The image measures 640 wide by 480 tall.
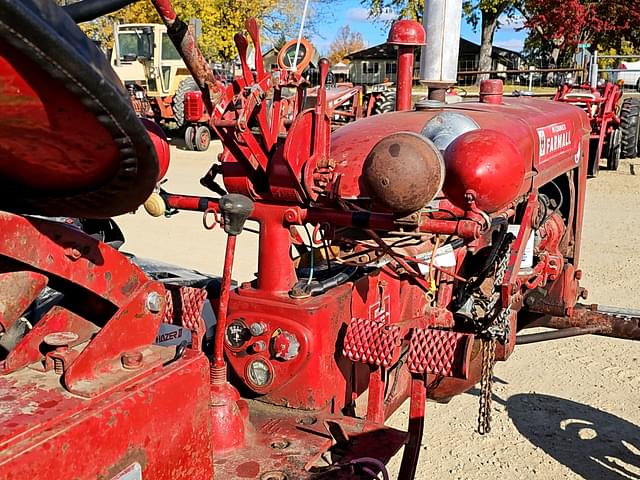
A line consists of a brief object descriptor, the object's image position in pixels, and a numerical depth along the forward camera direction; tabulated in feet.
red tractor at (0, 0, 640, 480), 3.52
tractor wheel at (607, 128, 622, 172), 40.63
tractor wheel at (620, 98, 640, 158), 41.55
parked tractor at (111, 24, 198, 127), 51.85
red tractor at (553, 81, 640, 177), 36.09
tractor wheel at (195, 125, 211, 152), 50.37
